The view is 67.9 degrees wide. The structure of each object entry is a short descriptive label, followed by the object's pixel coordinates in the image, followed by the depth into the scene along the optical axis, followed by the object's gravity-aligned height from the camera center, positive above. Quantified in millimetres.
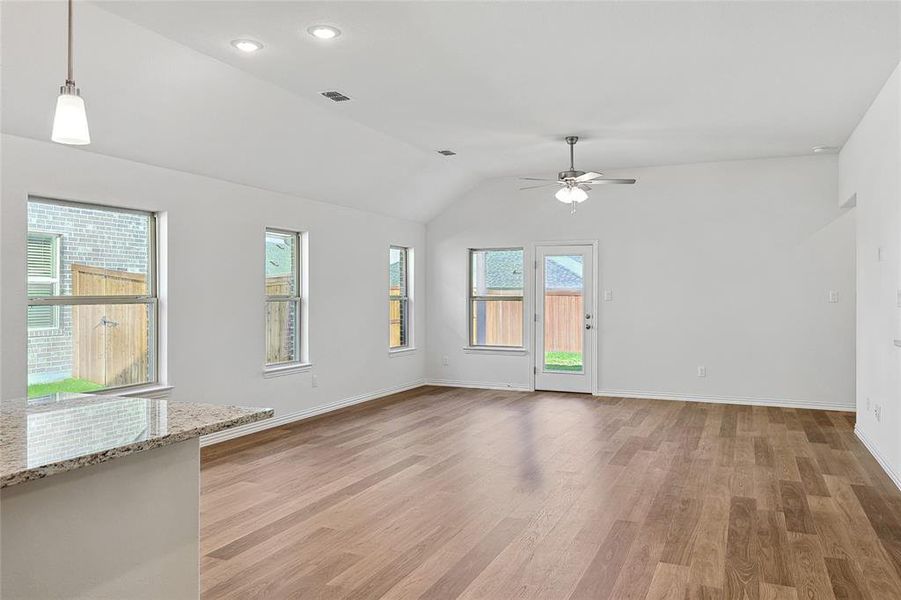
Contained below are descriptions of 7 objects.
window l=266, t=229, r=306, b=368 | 6688 -5
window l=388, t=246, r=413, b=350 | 8914 +20
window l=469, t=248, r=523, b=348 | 9117 +20
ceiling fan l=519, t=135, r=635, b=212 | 6422 +1123
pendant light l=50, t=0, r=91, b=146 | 2246 +606
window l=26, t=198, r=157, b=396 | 4520 +12
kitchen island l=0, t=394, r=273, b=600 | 1638 -540
